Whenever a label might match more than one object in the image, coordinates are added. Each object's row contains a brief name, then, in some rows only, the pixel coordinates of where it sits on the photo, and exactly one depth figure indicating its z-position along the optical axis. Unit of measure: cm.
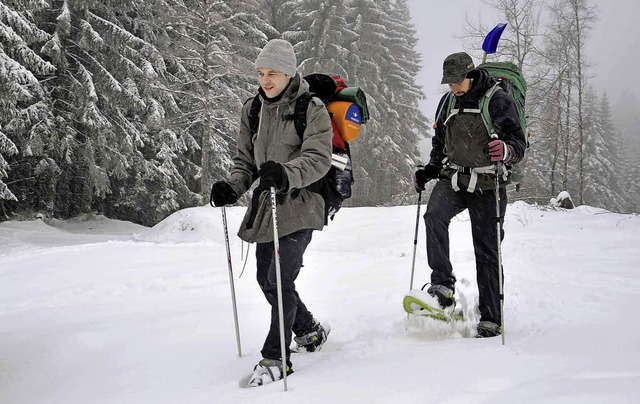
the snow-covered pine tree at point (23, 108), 1310
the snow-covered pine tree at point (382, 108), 2720
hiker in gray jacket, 299
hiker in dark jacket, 373
